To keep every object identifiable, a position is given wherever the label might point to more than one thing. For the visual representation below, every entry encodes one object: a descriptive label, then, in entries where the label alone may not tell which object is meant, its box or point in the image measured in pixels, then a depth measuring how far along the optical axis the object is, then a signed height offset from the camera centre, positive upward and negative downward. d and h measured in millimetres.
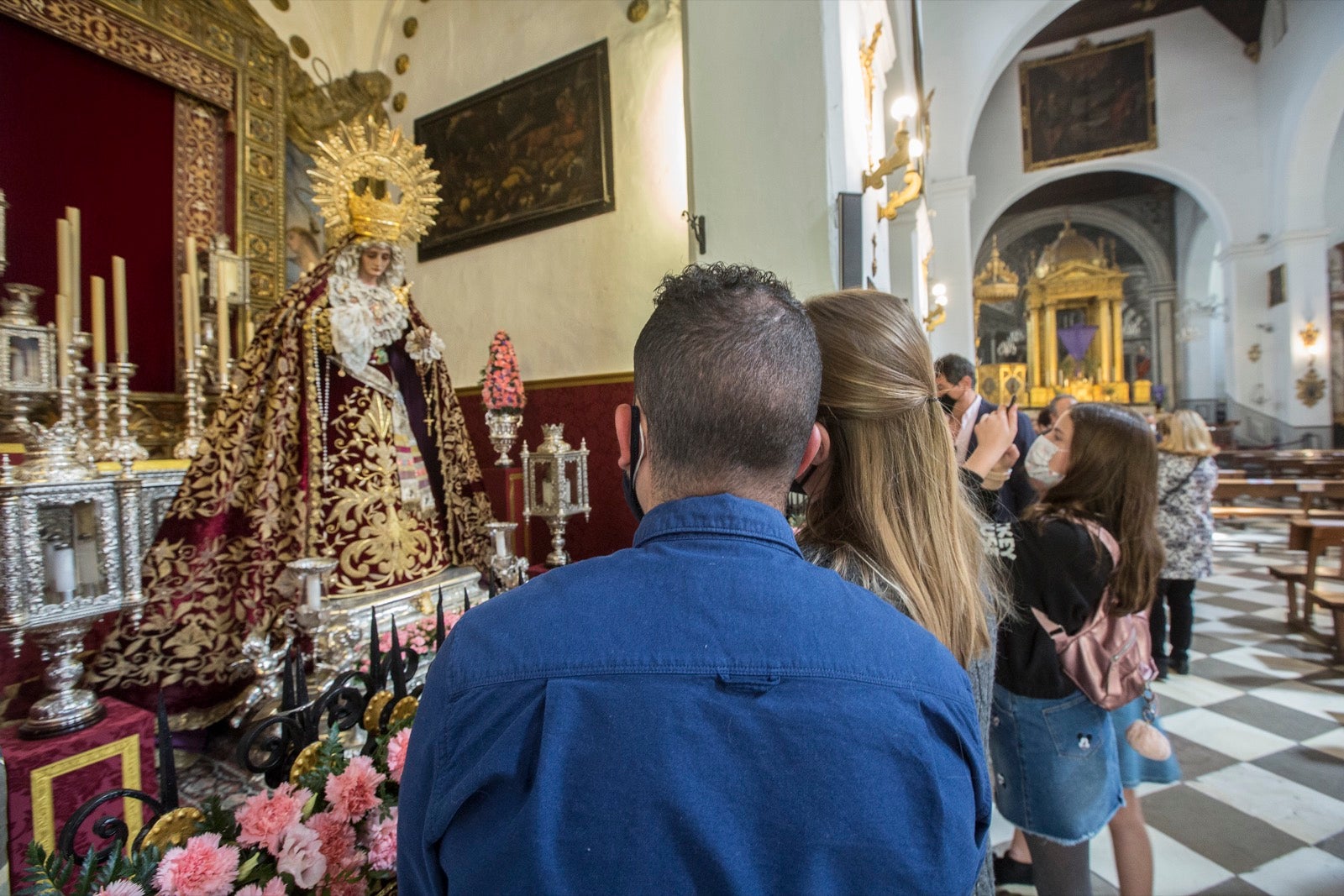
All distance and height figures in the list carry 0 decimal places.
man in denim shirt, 599 -272
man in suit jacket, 3420 +111
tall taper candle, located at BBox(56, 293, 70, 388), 3348 +657
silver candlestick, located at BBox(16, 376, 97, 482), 2170 +3
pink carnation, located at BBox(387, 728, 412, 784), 1381 -626
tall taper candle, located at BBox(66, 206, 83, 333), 3383 +1029
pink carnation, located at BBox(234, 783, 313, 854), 1158 -636
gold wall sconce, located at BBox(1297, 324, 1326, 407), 14094 +1137
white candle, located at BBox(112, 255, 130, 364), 3330 +802
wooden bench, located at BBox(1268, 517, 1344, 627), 4598 -832
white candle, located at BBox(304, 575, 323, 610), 2434 -491
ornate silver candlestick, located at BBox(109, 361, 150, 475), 3336 +193
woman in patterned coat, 3969 -459
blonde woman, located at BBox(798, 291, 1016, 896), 1074 -47
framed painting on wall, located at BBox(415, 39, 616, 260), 5129 +2498
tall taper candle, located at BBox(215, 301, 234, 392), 4508 +858
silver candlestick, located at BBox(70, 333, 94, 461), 3370 +483
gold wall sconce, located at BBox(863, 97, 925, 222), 3479 +1479
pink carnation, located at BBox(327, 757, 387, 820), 1262 -643
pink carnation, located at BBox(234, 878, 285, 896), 1098 -719
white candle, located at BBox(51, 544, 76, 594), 2135 -343
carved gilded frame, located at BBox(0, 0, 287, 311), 4527 +2880
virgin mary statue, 2727 -60
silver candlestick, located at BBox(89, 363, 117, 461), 3289 +239
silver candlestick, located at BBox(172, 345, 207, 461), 3883 +246
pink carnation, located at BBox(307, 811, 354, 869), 1235 -714
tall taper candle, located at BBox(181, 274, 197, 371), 4070 +866
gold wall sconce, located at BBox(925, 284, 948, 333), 8063 +1746
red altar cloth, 1851 -908
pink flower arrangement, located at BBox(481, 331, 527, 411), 4410 +492
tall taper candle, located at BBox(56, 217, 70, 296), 3275 +1042
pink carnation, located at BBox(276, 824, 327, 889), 1151 -695
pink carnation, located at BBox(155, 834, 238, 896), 1030 -647
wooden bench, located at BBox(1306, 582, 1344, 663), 4215 -1100
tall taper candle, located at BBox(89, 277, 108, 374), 3324 +721
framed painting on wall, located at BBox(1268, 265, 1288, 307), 14617 +3259
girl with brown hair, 1790 -716
